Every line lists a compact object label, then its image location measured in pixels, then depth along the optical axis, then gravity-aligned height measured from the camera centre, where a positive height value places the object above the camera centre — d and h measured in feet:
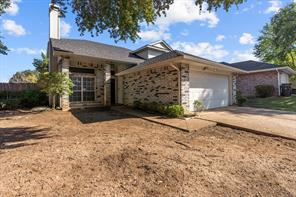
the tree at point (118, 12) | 16.29 +10.98
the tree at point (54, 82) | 26.69 +3.29
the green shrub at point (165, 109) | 20.60 -1.82
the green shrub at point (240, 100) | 32.37 -0.61
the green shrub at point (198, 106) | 23.12 -1.45
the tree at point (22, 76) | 83.62 +14.90
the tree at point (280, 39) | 52.14 +26.37
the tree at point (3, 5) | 35.80 +26.26
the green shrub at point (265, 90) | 40.39 +2.25
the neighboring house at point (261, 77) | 41.99 +6.97
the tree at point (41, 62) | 56.53 +16.34
